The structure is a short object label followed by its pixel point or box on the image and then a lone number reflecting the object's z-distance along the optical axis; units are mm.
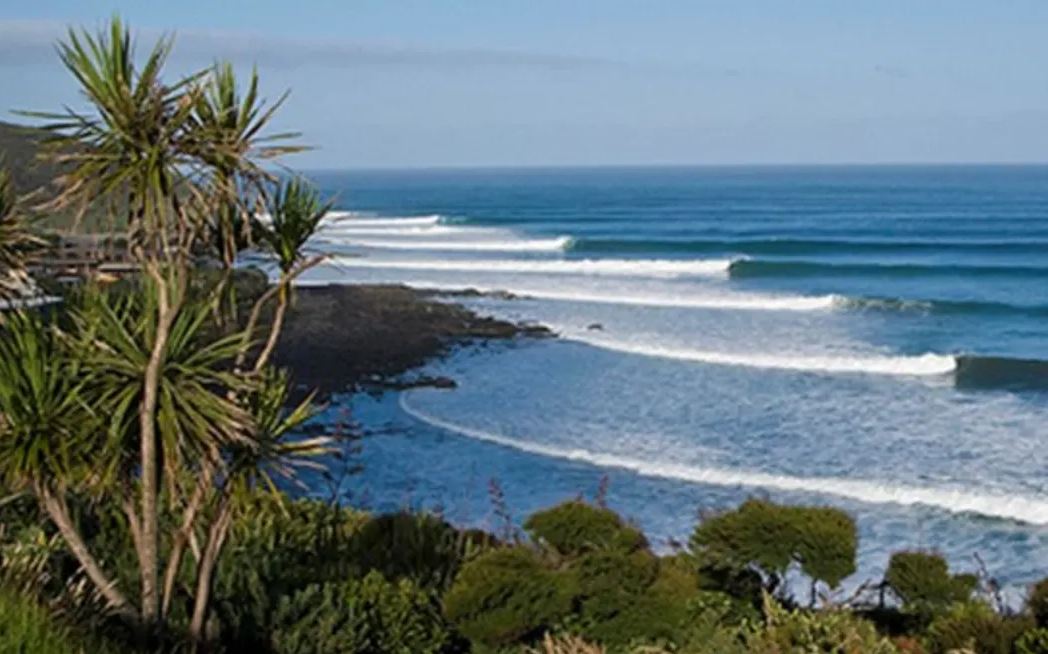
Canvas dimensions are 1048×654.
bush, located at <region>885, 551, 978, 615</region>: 11055
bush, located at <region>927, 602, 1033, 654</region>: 9195
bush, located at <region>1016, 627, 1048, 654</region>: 8742
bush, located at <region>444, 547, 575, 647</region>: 9133
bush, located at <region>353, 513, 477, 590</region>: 10797
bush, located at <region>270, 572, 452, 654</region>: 8859
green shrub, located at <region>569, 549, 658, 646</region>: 9172
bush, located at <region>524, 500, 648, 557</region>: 10398
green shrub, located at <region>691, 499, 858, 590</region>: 10367
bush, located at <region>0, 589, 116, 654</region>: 4914
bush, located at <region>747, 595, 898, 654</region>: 6910
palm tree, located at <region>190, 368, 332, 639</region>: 7457
